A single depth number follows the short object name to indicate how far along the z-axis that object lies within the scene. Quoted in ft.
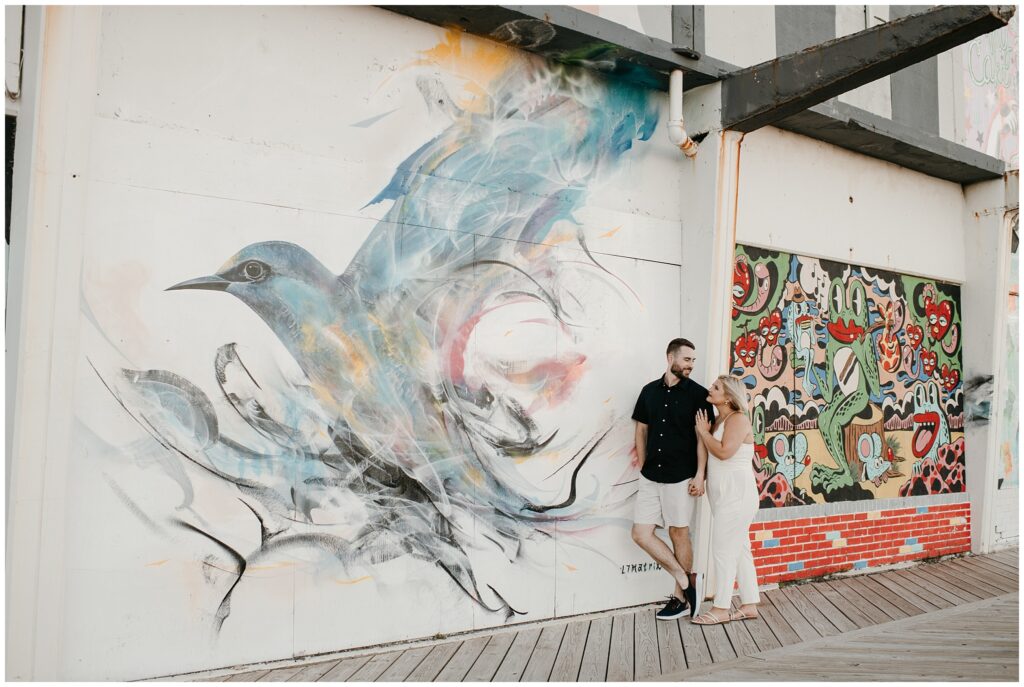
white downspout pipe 20.79
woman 19.25
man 19.83
